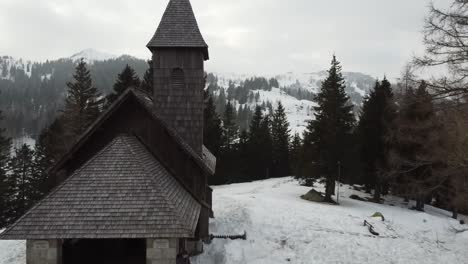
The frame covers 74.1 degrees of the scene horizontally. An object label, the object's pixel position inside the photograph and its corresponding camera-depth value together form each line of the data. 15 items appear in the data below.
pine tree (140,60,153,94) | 28.69
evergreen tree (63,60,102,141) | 26.45
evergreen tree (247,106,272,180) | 46.47
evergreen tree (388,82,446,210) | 21.86
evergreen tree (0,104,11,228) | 27.30
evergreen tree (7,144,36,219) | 32.12
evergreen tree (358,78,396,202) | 28.88
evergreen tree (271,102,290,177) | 49.91
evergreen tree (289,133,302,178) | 47.16
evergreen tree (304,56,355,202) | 27.02
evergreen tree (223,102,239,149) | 47.36
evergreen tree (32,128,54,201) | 31.00
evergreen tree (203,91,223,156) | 36.03
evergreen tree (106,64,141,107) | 27.03
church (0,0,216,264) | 8.56
